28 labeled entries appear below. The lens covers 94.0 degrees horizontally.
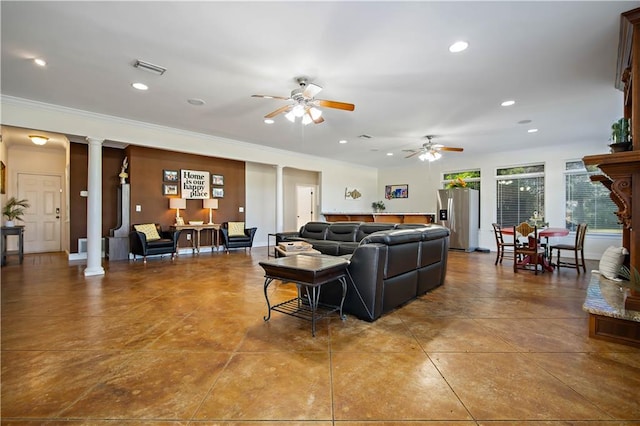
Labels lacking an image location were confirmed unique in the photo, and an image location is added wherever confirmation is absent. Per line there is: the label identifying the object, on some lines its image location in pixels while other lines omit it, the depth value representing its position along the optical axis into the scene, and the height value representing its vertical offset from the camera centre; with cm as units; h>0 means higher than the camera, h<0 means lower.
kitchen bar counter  856 -15
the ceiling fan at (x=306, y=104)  364 +140
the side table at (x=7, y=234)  580 -50
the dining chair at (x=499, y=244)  600 -64
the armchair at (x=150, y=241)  619 -63
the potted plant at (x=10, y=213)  611 -2
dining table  546 -42
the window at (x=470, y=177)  889 +109
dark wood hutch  249 +41
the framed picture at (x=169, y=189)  721 +57
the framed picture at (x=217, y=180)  797 +88
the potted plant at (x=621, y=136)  267 +72
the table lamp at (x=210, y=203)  758 +23
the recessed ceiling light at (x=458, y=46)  293 +166
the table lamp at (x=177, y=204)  707 +20
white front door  760 +3
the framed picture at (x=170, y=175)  719 +90
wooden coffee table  261 -58
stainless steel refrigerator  836 -10
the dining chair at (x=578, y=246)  533 -62
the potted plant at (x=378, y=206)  1118 +24
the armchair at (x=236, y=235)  756 -59
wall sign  745 +72
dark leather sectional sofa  292 -64
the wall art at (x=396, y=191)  1061 +76
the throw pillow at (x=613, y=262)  352 -60
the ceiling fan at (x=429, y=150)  661 +139
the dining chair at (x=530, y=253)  527 -73
